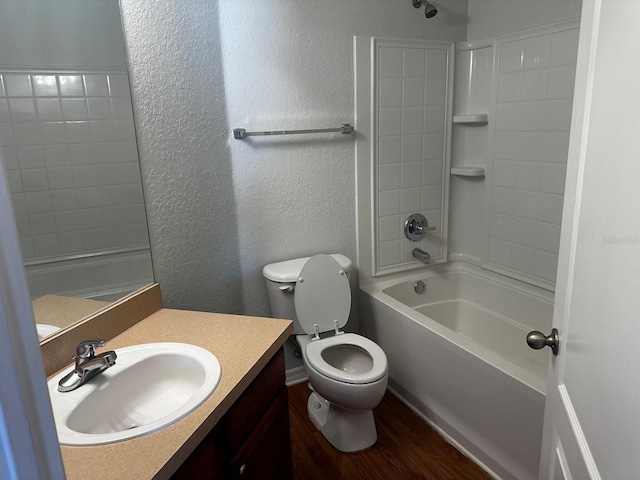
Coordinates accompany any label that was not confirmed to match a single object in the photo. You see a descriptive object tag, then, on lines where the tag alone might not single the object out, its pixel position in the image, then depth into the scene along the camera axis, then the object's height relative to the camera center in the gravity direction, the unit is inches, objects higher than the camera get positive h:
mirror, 47.8 -0.7
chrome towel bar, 81.7 +1.9
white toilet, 78.6 -36.8
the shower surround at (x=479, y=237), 76.9 -22.2
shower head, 87.8 +25.2
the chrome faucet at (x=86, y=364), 45.5 -21.9
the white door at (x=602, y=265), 24.4 -8.5
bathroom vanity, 36.2 -24.2
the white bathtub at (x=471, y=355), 67.2 -40.1
